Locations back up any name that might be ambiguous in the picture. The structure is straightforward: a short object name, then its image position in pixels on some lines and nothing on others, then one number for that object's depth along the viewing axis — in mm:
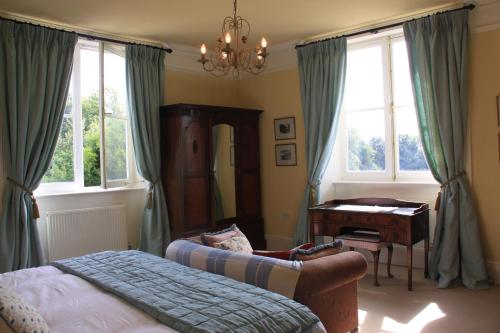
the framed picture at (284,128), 5471
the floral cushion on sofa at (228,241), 2980
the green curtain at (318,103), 4887
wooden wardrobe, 4887
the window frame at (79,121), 4531
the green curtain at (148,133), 4773
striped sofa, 2354
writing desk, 3939
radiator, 4211
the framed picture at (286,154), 5473
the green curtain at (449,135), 4012
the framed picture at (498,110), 3988
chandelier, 2795
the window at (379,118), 4733
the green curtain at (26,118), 3861
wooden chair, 4031
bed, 1828
